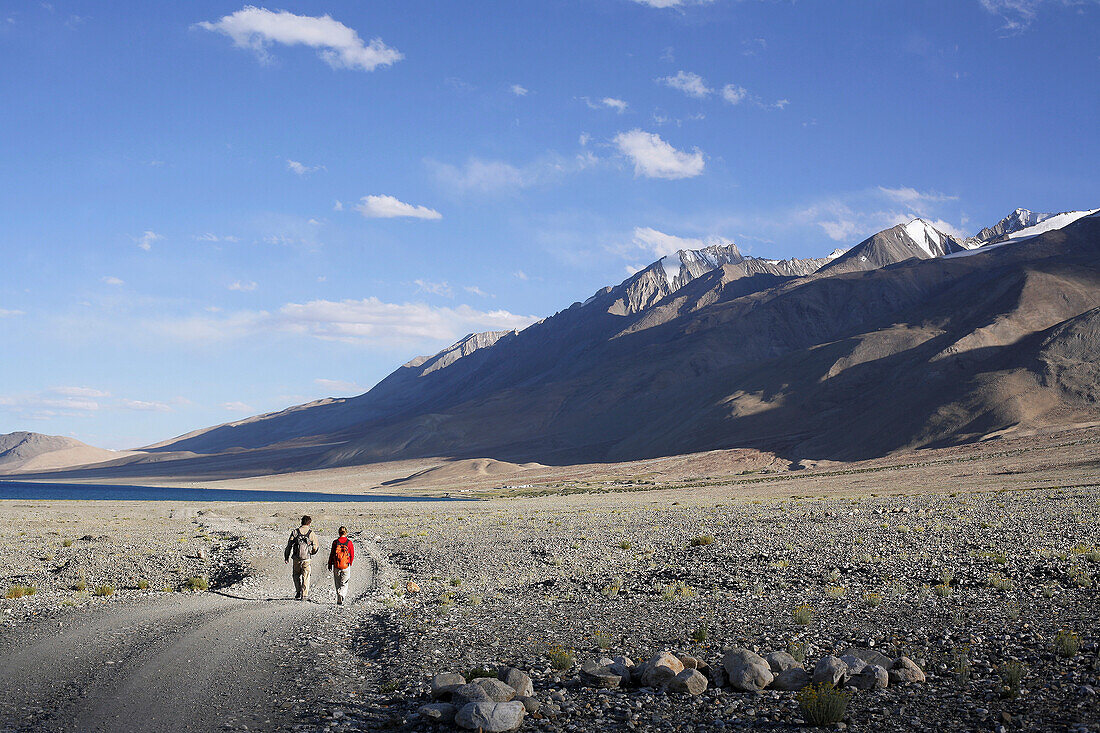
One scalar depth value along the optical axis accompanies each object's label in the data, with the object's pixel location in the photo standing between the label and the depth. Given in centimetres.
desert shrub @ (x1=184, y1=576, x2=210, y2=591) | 2000
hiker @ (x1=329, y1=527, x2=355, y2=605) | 1695
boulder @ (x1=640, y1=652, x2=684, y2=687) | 941
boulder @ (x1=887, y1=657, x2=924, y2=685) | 924
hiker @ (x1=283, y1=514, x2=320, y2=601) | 1677
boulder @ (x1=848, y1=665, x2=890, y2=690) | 899
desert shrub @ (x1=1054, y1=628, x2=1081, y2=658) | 990
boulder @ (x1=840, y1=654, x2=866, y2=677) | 912
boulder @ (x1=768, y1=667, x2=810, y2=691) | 909
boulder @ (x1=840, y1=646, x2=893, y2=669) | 961
